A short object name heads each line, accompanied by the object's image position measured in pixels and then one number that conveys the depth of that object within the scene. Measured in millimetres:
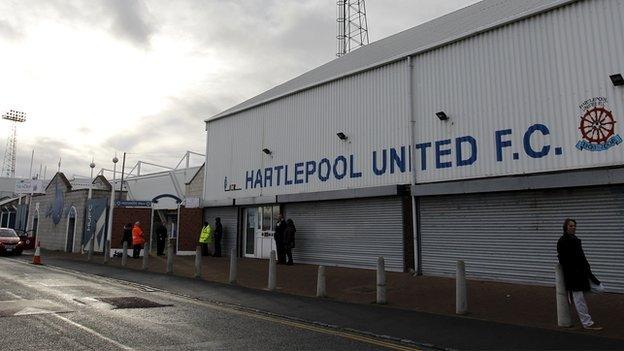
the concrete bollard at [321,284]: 11750
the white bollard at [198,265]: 15591
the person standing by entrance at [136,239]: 22869
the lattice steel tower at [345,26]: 31406
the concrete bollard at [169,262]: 16984
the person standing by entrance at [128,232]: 23541
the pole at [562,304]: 8164
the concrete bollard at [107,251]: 21130
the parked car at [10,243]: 24984
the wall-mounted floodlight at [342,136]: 18558
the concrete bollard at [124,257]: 19656
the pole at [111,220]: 25188
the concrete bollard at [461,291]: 9539
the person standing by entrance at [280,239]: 18844
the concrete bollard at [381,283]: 10781
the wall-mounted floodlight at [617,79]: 11891
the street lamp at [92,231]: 22684
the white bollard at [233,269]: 14372
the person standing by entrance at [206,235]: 23234
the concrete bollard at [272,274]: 12909
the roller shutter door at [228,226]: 23594
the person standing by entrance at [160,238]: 24625
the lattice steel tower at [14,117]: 81119
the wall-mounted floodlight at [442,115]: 15359
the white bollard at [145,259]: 18094
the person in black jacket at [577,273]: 7855
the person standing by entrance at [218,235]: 23328
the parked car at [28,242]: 31166
